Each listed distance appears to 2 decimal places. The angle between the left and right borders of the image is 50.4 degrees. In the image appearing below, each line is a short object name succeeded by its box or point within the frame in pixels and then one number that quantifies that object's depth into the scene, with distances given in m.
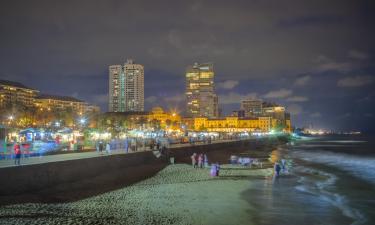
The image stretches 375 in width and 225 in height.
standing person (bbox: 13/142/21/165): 23.53
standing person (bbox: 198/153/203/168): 40.36
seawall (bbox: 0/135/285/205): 21.33
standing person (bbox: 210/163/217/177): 33.83
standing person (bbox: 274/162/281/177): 35.22
